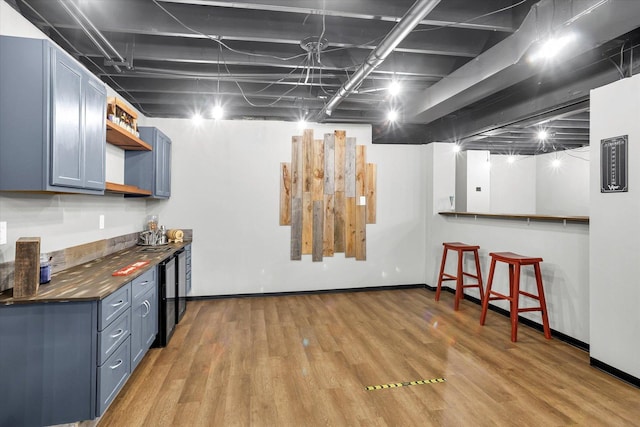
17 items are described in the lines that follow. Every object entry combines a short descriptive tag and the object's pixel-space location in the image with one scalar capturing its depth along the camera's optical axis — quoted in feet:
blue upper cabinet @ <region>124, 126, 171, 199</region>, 12.56
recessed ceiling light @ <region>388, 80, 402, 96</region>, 11.63
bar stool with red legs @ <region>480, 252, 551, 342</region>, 10.74
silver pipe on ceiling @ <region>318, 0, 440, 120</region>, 6.97
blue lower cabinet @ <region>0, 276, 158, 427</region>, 5.99
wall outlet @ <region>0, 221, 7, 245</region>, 6.62
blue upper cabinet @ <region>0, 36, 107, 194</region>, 6.15
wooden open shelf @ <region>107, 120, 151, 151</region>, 9.56
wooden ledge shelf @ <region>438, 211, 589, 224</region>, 10.29
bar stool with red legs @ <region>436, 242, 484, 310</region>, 13.89
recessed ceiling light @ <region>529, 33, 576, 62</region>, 7.95
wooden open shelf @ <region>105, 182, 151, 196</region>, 9.17
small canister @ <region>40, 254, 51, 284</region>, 7.06
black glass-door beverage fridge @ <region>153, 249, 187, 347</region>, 10.28
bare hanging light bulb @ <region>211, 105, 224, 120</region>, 12.98
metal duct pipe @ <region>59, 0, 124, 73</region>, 7.00
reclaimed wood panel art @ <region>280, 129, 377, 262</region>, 16.55
